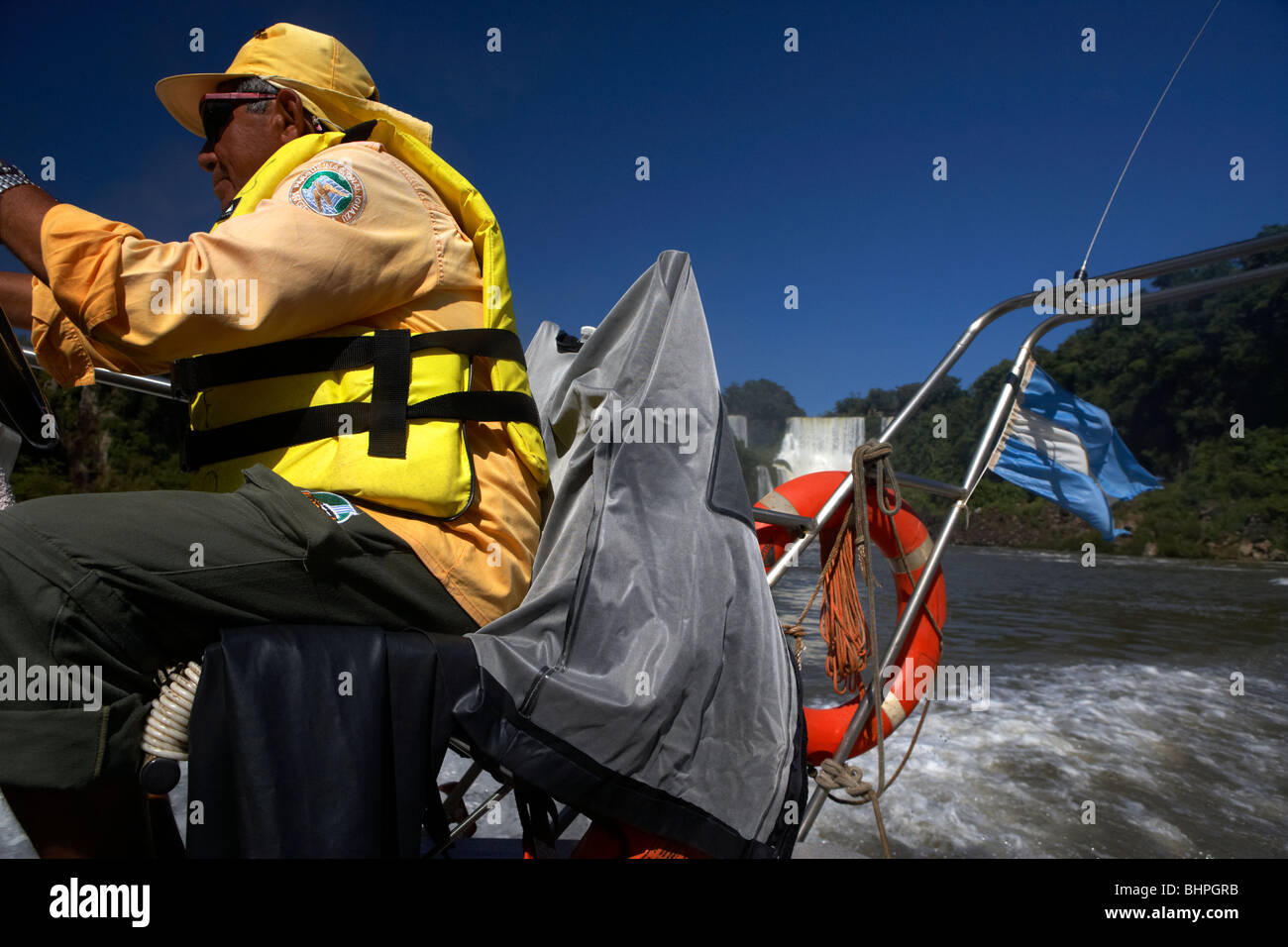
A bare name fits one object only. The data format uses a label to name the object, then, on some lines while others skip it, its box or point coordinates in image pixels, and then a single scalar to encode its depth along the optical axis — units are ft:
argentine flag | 8.94
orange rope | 7.41
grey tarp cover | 4.05
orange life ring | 6.86
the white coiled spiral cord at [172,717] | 3.66
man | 3.53
